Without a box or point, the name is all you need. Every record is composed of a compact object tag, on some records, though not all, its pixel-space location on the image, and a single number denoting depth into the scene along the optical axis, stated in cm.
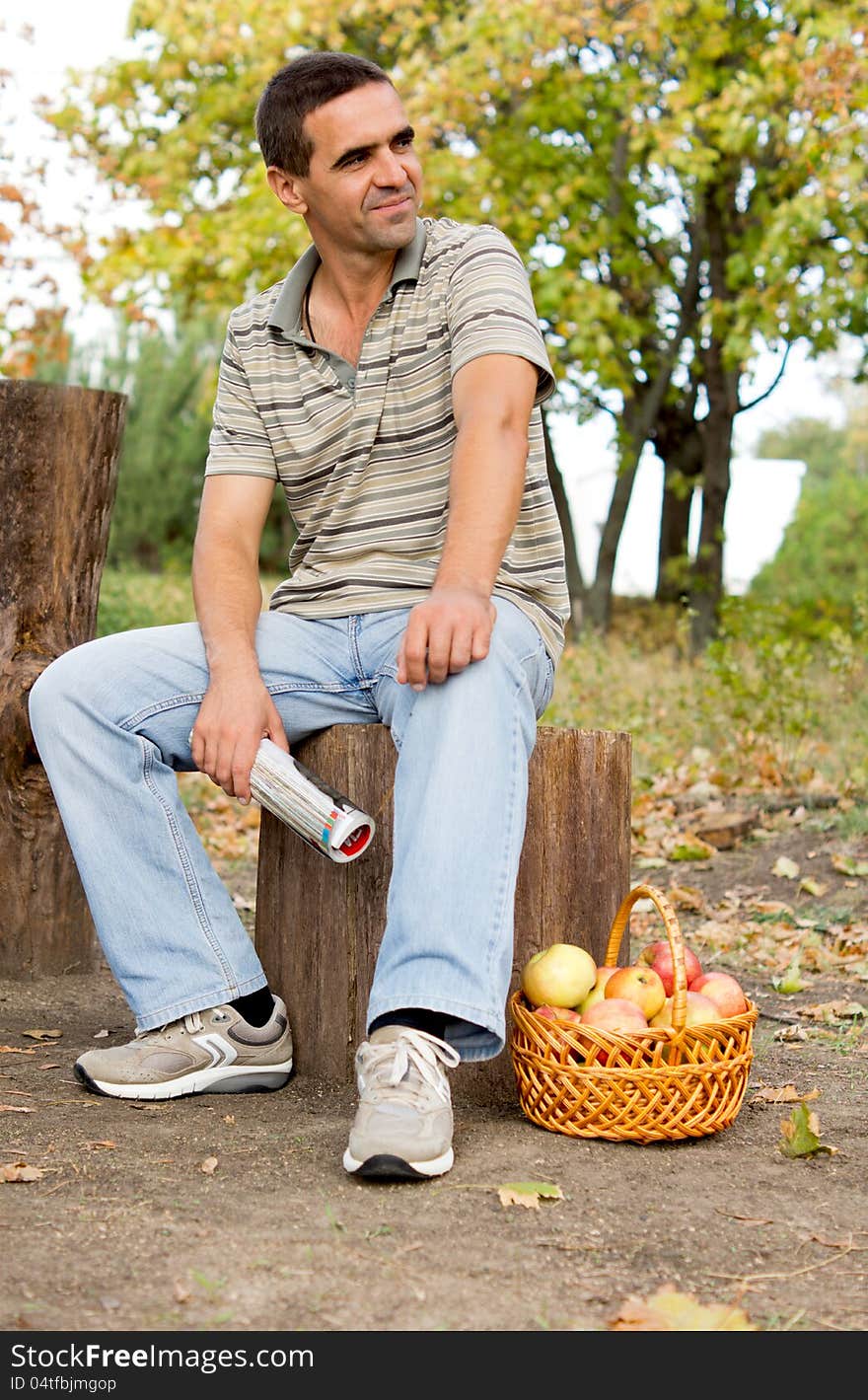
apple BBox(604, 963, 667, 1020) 250
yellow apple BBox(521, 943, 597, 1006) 251
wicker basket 235
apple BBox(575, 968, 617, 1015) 254
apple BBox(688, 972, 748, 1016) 260
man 236
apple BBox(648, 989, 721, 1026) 249
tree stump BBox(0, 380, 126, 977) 364
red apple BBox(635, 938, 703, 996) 264
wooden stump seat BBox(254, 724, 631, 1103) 274
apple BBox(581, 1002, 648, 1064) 240
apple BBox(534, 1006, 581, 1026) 244
